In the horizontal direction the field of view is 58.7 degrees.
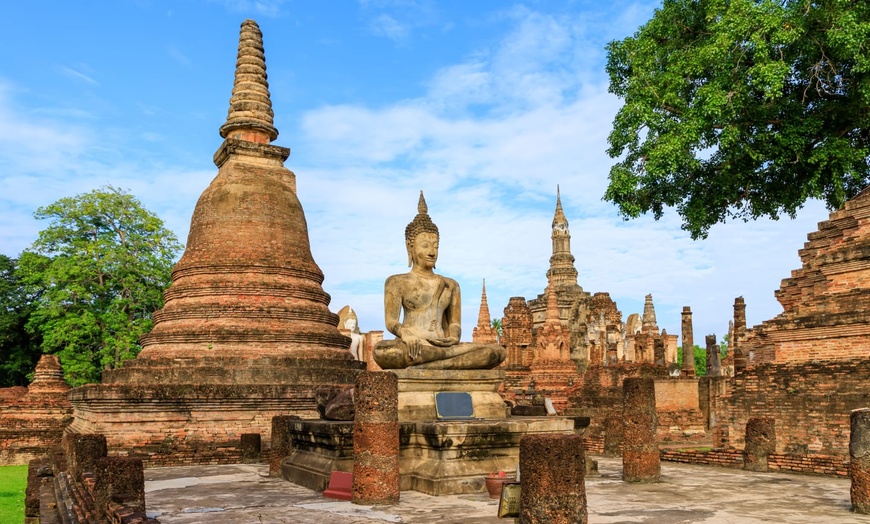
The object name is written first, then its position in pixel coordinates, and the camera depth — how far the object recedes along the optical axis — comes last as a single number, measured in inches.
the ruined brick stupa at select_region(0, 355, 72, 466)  770.2
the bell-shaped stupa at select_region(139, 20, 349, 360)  689.6
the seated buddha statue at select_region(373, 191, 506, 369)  391.2
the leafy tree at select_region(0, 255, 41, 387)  1315.2
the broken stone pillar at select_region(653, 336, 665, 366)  1293.1
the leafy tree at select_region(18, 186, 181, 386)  1146.7
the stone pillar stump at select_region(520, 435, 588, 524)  226.2
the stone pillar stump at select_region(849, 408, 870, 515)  303.6
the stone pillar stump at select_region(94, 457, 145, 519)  263.9
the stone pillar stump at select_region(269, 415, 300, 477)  444.8
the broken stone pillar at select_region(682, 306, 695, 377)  1293.7
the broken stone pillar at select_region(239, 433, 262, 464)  576.4
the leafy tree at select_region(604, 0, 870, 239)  592.7
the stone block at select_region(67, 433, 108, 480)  373.4
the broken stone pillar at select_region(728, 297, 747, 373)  1033.8
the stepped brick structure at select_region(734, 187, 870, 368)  576.4
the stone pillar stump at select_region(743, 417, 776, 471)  455.8
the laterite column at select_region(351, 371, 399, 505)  317.4
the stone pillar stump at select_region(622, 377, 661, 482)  387.5
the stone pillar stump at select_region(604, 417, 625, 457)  584.7
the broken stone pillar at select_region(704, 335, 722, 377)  1211.9
